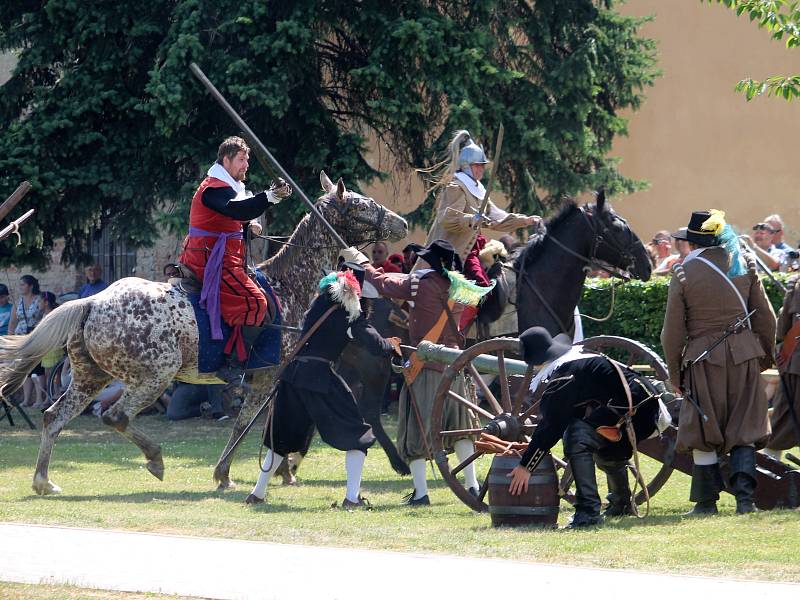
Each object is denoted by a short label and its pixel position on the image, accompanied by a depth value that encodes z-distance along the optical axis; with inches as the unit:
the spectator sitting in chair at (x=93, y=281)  1417.3
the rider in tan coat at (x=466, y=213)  858.3
